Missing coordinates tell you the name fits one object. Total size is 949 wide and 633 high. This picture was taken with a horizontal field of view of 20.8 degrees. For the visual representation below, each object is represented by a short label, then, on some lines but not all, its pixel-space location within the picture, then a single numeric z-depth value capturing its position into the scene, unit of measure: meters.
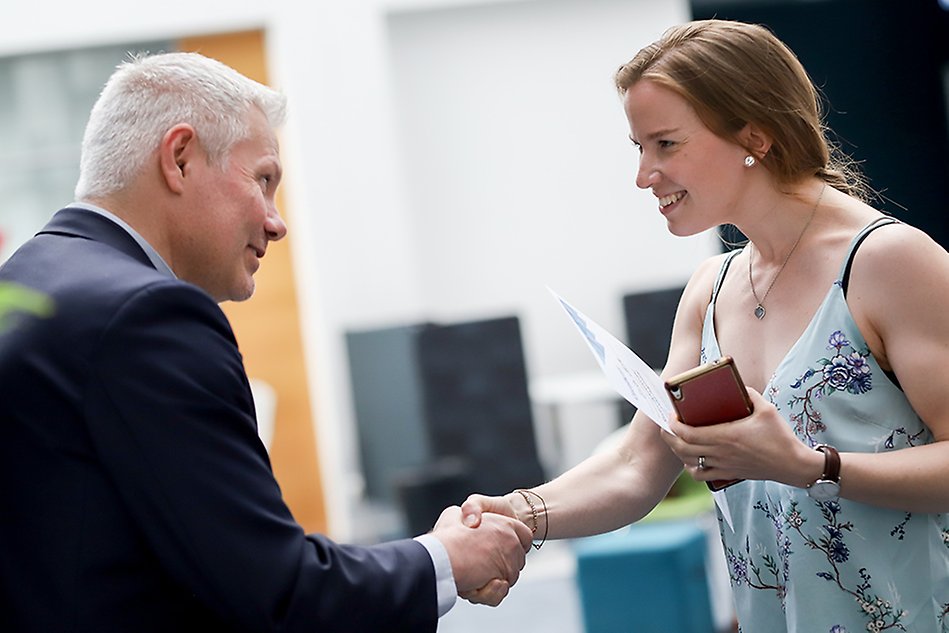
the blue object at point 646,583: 4.91
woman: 2.55
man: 2.38
